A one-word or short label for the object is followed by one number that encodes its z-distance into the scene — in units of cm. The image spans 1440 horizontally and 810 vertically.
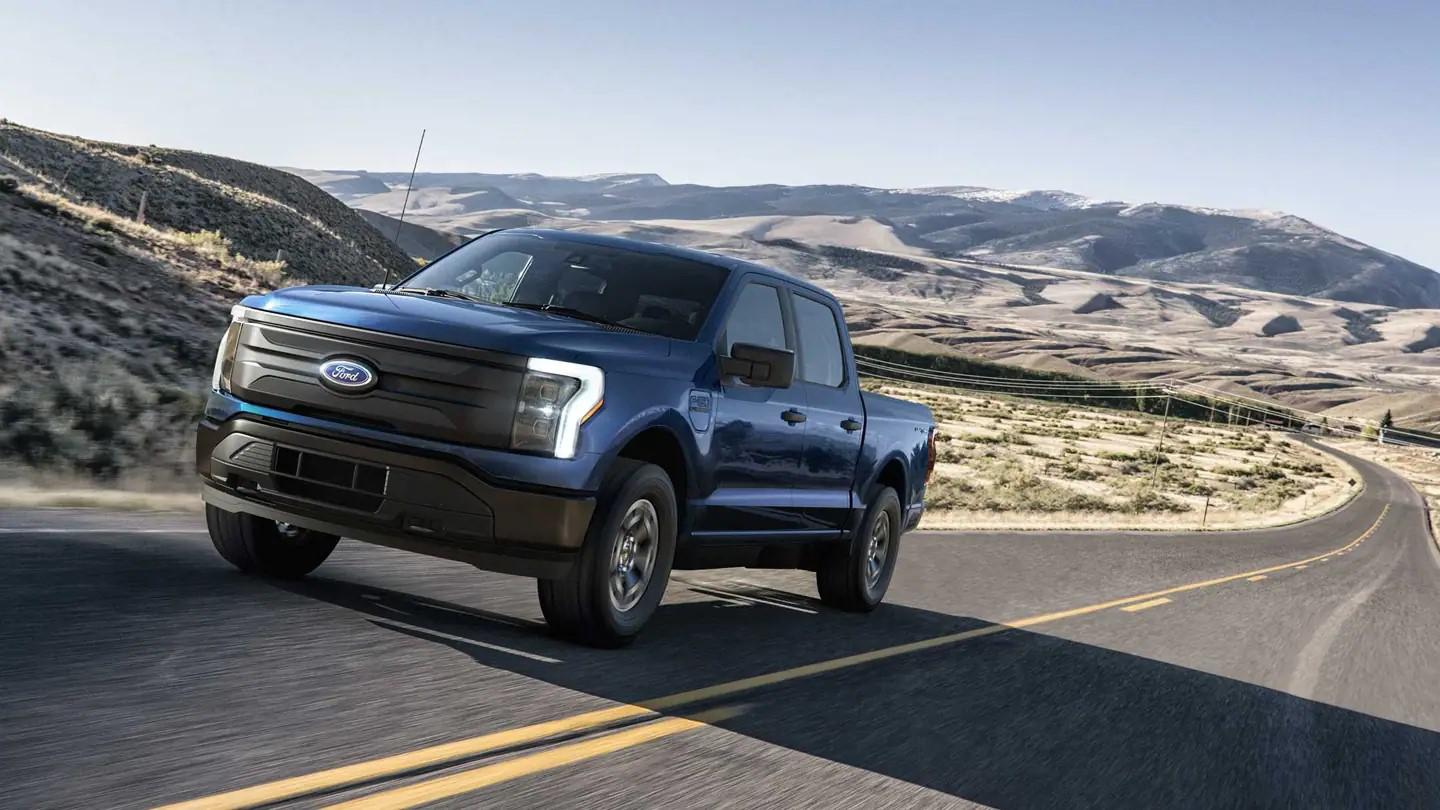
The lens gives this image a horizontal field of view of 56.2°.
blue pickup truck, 577
